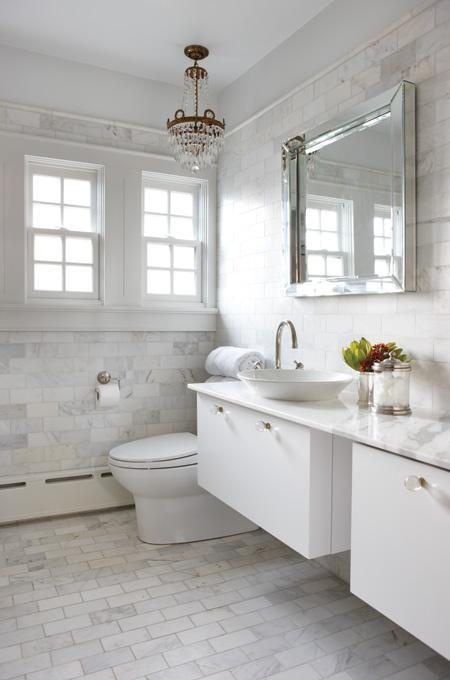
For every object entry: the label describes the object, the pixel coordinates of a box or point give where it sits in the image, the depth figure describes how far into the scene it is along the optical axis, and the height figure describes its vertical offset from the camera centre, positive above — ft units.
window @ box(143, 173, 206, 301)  11.26 +2.16
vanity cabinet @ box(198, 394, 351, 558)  5.81 -1.67
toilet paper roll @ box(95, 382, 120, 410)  10.29 -1.12
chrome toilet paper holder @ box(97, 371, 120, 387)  10.59 -0.82
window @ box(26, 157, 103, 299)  10.26 +2.14
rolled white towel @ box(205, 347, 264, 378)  9.73 -0.43
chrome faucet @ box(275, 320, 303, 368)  7.97 -0.02
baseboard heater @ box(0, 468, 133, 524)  9.94 -3.03
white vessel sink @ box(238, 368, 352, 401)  6.55 -0.63
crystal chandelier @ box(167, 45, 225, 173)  8.71 +3.23
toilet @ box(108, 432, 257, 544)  8.79 -2.71
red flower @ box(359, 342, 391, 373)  6.49 -0.22
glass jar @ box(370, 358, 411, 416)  5.99 -0.54
